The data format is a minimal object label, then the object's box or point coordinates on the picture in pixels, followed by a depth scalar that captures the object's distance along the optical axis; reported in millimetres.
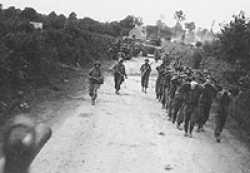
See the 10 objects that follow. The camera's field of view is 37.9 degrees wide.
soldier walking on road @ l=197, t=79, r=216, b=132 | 10945
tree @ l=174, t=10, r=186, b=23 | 104062
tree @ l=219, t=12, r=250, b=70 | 16047
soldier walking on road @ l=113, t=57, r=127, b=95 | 16812
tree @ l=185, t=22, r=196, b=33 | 120219
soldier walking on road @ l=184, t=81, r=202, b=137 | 10547
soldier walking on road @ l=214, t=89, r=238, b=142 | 10336
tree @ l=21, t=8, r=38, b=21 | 24261
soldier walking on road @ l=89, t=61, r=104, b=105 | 13820
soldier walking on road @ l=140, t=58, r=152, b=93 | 17875
